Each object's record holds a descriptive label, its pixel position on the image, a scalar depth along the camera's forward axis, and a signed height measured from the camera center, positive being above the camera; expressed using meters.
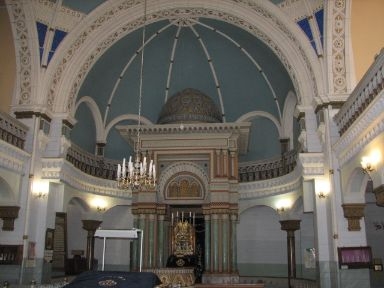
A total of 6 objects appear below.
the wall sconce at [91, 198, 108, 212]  14.92 +1.50
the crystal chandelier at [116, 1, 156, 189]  8.67 +1.40
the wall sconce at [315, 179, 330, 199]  10.86 +1.54
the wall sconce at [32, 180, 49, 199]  11.64 +1.55
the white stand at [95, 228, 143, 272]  8.04 +0.30
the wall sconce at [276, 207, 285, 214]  14.62 +1.35
